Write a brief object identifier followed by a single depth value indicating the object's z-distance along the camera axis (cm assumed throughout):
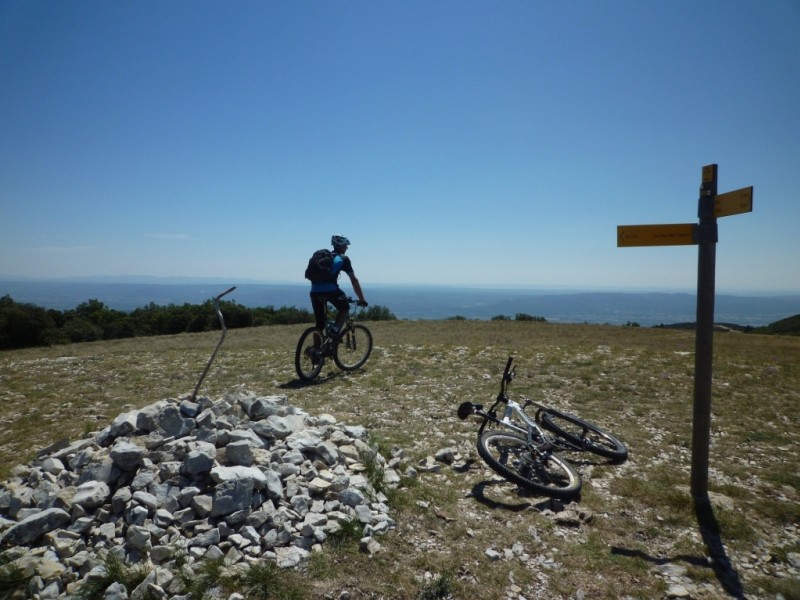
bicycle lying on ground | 492
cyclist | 971
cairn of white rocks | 359
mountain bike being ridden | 995
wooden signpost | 436
